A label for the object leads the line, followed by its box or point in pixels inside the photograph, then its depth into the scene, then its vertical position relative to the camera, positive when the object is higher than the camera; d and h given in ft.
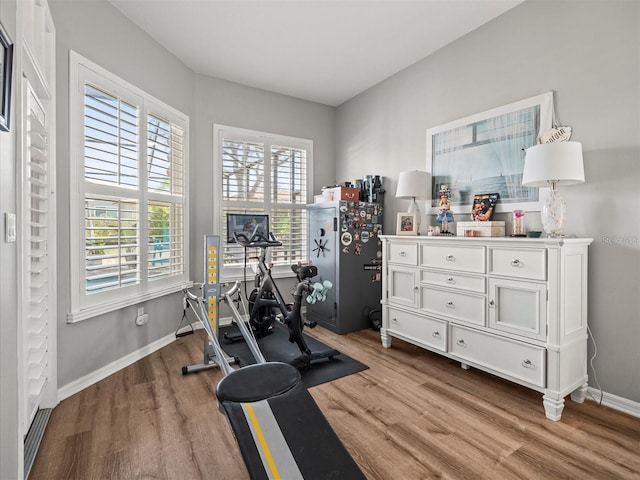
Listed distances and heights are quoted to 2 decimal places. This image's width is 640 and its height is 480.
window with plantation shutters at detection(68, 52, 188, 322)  8.08 +1.25
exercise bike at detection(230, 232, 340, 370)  9.64 -2.12
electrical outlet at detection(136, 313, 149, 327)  9.86 -2.48
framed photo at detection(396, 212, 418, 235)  10.81 +0.47
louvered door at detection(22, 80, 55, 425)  5.88 -0.39
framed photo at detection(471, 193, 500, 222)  9.29 +0.91
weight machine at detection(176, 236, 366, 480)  4.34 -2.88
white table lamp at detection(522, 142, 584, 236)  7.01 +1.45
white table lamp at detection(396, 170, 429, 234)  10.82 +1.74
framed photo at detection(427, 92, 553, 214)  8.52 +2.54
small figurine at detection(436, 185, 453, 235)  10.19 +0.72
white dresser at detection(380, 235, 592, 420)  6.88 -1.65
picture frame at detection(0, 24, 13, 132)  3.76 +1.87
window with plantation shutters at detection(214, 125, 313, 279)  13.48 +2.29
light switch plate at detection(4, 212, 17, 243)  4.13 +0.12
